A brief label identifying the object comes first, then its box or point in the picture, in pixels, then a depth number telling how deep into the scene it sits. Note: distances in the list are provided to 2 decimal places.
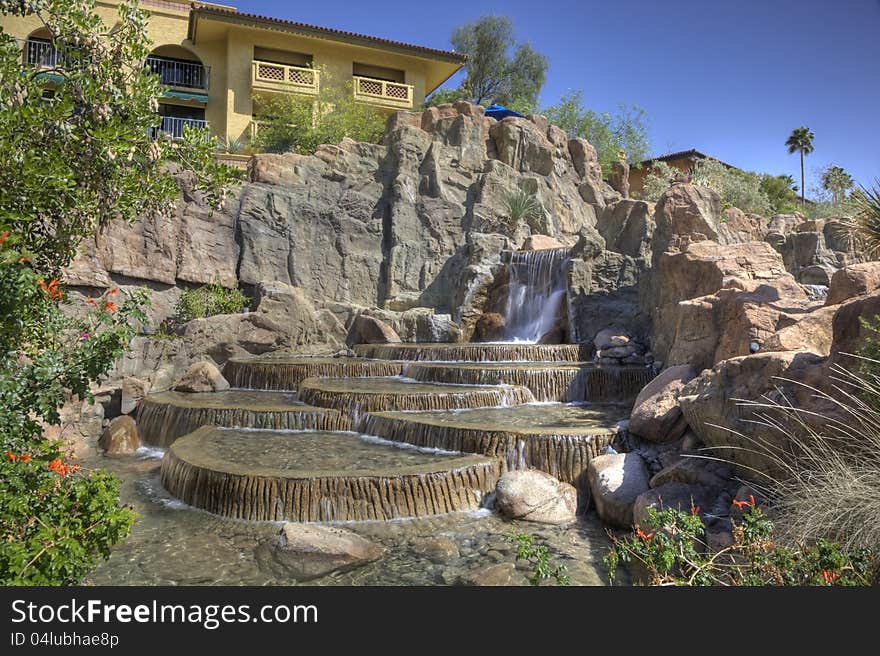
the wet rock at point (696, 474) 7.10
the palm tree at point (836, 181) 26.01
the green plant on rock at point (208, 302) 17.34
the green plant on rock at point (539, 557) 3.88
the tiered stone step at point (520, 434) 8.53
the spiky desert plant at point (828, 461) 4.37
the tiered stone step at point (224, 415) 10.76
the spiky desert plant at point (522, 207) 23.16
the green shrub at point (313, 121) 24.59
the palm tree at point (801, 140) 43.09
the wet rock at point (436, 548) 6.46
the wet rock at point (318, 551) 6.14
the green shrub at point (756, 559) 3.62
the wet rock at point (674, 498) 6.85
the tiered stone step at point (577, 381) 12.09
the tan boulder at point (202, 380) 13.95
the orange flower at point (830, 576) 3.49
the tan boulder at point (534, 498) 7.59
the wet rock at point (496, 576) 5.79
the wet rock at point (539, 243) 21.33
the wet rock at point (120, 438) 11.41
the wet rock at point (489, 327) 18.81
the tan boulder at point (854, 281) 7.75
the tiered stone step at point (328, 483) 7.44
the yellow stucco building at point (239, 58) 26.09
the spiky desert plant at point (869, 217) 8.47
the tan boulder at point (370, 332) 18.23
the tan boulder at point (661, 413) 8.63
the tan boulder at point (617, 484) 7.48
